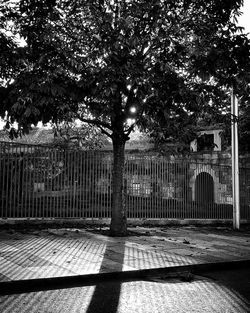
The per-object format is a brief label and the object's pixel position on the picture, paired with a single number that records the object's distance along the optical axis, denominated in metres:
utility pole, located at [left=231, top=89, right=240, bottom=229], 12.90
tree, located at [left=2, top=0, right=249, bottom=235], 7.28
